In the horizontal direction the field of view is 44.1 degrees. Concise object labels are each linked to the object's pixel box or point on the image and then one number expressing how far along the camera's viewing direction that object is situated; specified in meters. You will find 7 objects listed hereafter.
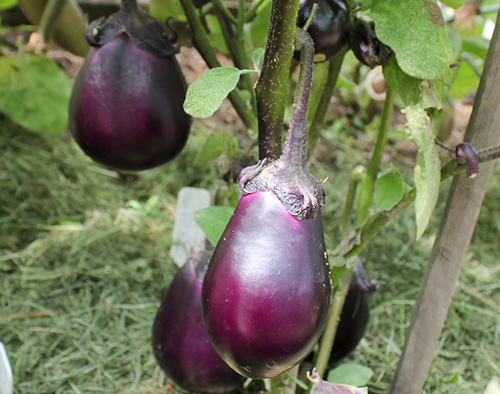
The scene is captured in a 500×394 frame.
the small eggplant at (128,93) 0.64
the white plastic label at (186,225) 1.00
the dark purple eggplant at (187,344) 0.76
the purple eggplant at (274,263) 0.46
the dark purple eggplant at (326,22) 0.54
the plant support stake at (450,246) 0.58
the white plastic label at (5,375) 0.67
